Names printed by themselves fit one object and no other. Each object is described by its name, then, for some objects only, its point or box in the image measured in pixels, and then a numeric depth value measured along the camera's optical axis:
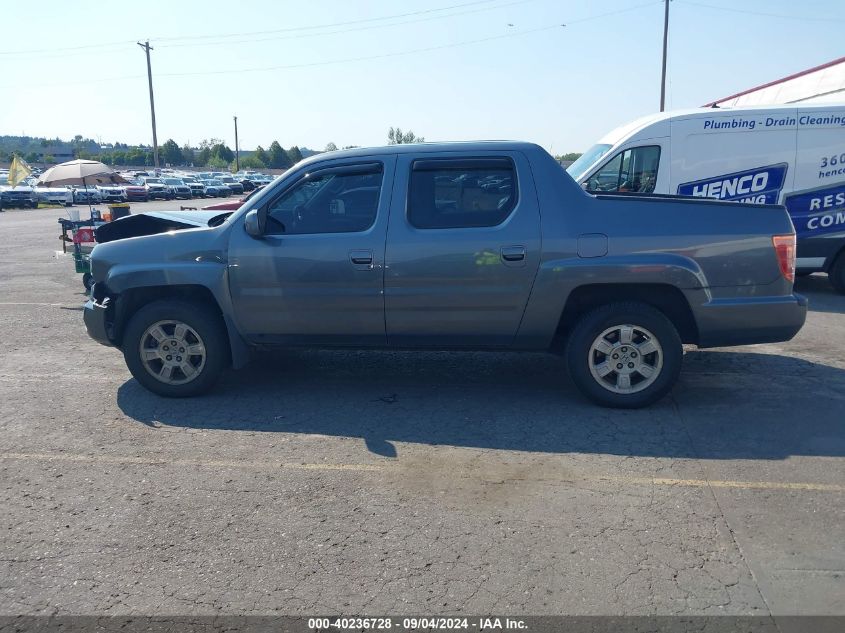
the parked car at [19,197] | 40.03
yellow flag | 21.31
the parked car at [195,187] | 51.25
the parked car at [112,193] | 43.41
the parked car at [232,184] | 55.08
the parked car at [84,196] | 40.48
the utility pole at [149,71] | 57.28
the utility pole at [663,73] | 36.59
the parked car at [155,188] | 46.86
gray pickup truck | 5.24
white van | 9.78
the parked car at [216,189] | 52.66
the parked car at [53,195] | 41.94
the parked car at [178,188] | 48.78
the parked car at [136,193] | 44.62
